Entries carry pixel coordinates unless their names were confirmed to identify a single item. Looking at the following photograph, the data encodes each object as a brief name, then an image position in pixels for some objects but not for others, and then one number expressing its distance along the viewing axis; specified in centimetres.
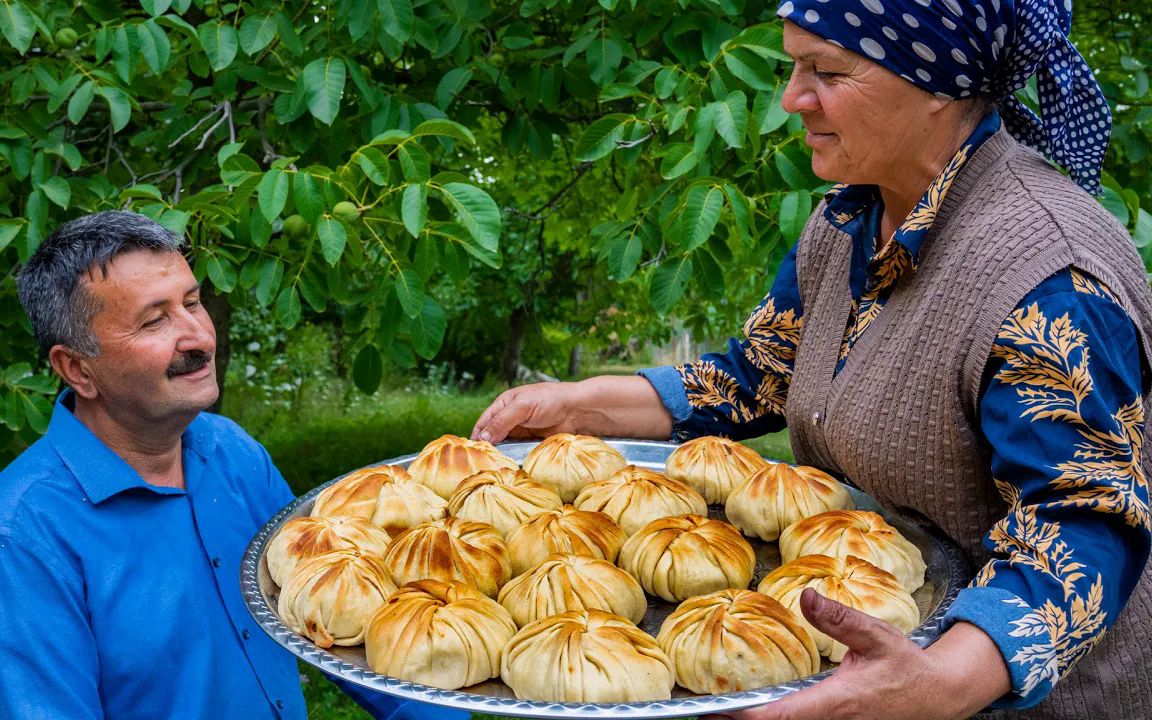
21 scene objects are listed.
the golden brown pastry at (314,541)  193
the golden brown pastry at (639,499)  218
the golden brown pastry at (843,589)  168
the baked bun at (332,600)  172
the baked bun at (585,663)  153
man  208
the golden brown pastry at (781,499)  214
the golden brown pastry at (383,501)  218
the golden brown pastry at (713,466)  235
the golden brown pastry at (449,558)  191
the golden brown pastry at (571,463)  241
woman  142
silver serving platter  143
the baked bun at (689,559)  190
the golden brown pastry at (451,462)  240
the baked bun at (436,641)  160
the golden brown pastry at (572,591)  179
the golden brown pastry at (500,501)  217
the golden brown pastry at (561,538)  200
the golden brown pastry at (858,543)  185
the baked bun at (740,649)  156
